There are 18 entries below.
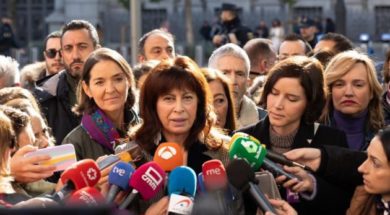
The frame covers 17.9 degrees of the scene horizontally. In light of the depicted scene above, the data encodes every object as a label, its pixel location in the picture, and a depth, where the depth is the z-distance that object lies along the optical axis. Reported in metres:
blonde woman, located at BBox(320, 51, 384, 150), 7.42
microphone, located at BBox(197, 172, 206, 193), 5.40
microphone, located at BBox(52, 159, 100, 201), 5.20
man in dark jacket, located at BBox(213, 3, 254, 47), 14.24
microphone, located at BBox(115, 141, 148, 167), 5.89
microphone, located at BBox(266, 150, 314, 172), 5.75
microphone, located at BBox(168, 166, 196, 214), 5.17
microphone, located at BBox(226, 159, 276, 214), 5.27
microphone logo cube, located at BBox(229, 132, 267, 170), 5.58
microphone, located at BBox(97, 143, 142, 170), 5.70
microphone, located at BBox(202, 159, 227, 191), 5.29
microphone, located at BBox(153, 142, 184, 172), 5.64
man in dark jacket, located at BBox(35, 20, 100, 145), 8.53
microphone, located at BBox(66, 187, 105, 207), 4.82
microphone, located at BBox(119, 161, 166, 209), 5.30
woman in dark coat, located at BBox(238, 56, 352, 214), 6.36
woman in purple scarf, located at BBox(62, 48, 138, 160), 7.16
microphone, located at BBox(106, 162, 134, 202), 5.36
